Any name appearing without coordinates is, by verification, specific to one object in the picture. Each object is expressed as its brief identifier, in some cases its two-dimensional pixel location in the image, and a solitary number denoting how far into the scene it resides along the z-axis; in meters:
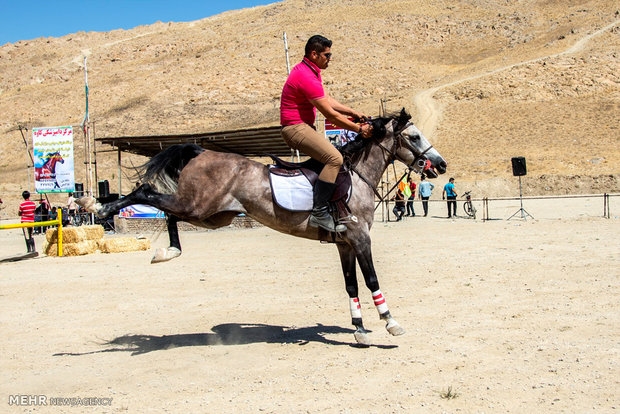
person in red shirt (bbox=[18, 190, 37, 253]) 20.48
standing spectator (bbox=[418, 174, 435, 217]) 31.89
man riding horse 7.67
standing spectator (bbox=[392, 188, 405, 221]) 28.84
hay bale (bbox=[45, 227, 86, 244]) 19.64
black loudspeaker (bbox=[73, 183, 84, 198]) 34.42
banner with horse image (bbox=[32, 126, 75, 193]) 26.48
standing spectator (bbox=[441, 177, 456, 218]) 29.64
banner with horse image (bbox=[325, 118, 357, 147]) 29.97
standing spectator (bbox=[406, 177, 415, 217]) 32.05
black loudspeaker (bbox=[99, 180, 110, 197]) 30.27
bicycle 28.26
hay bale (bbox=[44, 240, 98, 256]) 19.56
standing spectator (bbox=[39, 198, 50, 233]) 28.88
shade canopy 28.31
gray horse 7.56
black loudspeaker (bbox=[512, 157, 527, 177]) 29.06
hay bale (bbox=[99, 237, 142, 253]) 20.08
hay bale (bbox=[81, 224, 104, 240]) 20.06
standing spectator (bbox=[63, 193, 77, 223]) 32.22
